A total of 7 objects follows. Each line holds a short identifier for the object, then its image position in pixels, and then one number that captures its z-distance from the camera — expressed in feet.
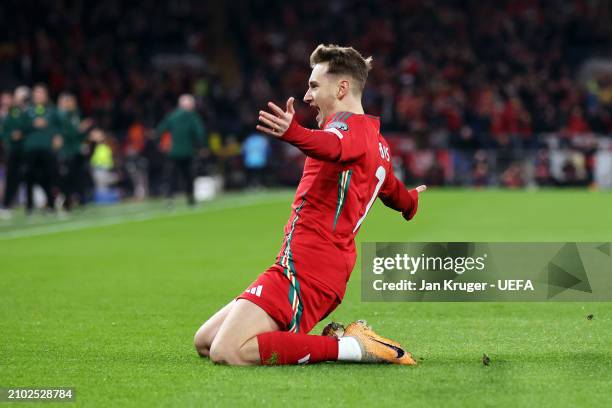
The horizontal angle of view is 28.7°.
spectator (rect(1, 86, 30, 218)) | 74.43
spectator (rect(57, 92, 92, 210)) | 78.12
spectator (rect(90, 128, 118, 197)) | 101.91
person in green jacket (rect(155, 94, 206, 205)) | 84.38
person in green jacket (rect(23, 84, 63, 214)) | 73.51
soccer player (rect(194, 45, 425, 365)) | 21.61
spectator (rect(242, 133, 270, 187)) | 119.55
